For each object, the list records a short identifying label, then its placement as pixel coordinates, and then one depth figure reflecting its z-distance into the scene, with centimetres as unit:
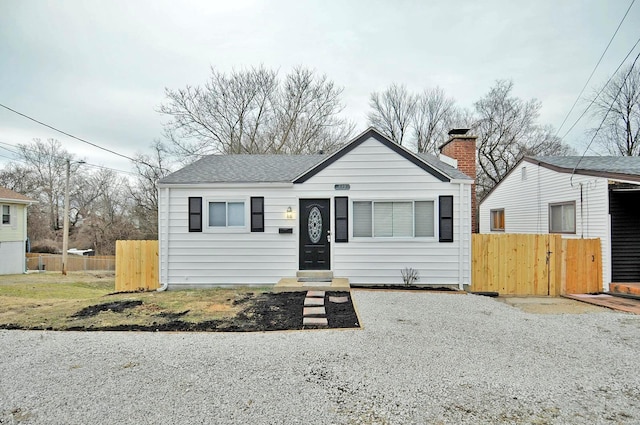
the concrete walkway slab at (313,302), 668
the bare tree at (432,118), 2716
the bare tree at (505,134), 2477
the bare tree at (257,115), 2248
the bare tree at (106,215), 2900
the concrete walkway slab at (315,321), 556
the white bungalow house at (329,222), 886
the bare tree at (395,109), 2758
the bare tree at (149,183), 2397
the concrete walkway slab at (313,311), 605
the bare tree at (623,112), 2312
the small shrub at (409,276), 880
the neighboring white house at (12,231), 2075
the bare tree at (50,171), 3108
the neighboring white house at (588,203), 850
